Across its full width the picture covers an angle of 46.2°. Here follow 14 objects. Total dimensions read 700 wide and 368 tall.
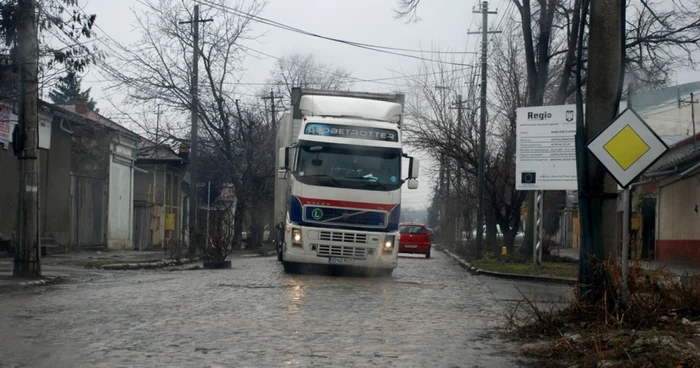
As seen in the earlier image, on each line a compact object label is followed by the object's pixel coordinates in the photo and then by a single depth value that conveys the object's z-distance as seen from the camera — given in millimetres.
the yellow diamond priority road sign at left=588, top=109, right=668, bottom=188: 9445
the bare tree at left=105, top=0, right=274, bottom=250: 36719
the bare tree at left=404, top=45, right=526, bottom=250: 31016
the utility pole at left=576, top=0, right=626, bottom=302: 10633
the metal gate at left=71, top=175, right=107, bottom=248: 31172
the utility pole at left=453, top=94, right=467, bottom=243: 31641
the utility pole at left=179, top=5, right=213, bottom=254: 30209
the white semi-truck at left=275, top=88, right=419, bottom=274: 18234
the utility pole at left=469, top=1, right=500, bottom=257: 29016
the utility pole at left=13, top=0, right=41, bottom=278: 15961
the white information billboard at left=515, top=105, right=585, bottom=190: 23297
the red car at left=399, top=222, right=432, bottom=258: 37438
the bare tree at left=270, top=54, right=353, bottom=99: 56969
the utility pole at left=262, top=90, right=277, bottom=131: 45375
